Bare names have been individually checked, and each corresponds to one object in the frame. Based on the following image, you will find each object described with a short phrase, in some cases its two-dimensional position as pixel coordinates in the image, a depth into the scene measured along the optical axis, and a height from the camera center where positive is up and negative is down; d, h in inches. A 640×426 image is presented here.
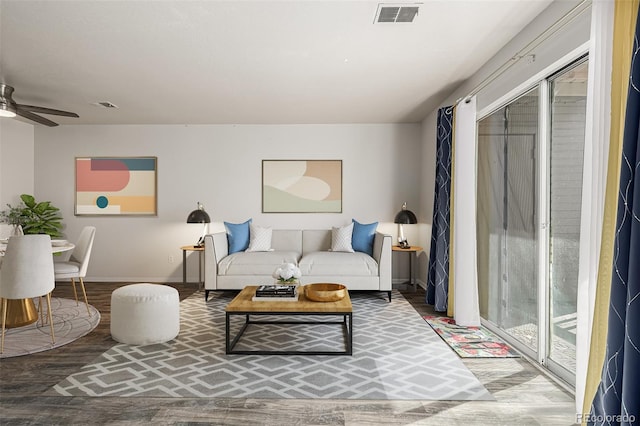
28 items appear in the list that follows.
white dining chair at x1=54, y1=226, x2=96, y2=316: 161.8 -23.5
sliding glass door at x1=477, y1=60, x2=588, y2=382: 101.9 -1.6
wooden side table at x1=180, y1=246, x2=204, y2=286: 214.5 -29.7
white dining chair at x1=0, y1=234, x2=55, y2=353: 127.0 -20.0
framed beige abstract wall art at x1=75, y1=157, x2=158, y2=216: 240.5 +12.4
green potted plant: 225.2 -6.5
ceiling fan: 152.9 +37.4
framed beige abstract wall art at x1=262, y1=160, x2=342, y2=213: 238.5 +12.8
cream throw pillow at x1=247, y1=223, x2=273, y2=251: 214.7 -16.4
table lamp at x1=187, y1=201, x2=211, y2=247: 218.7 -5.8
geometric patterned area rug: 97.0 -43.9
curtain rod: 83.0 +41.1
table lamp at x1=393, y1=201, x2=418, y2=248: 218.4 -5.5
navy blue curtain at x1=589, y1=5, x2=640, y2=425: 59.5 -13.1
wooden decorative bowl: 126.6 -27.1
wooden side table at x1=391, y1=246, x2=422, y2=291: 209.3 -29.5
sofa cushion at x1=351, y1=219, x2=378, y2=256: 215.2 -15.4
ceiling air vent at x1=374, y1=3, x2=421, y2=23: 100.3 +49.9
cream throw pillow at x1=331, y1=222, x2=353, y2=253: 213.5 -16.3
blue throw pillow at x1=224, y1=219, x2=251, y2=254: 213.5 -15.6
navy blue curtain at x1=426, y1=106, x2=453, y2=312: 167.3 +1.3
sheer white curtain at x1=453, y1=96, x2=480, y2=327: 147.9 -4.2
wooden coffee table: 118.8 -29.9
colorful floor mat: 121.8 -43.0
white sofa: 191.5 -29.3
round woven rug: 127.1 -44.5
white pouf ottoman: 129.1 -35.1
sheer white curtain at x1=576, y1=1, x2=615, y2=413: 71.7 +9.2
